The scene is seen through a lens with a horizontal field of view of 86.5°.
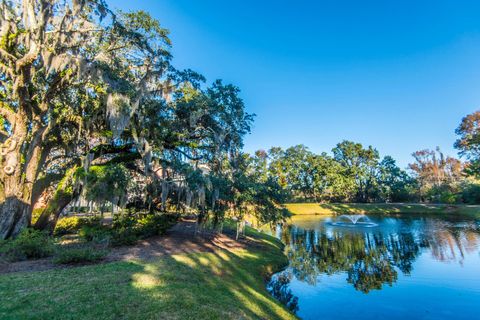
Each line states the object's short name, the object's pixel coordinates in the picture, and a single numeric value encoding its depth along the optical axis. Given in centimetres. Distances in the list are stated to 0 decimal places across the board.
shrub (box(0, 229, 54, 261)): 915
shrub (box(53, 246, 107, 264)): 874
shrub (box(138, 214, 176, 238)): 1440
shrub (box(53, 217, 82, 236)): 1534
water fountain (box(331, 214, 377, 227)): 3197
